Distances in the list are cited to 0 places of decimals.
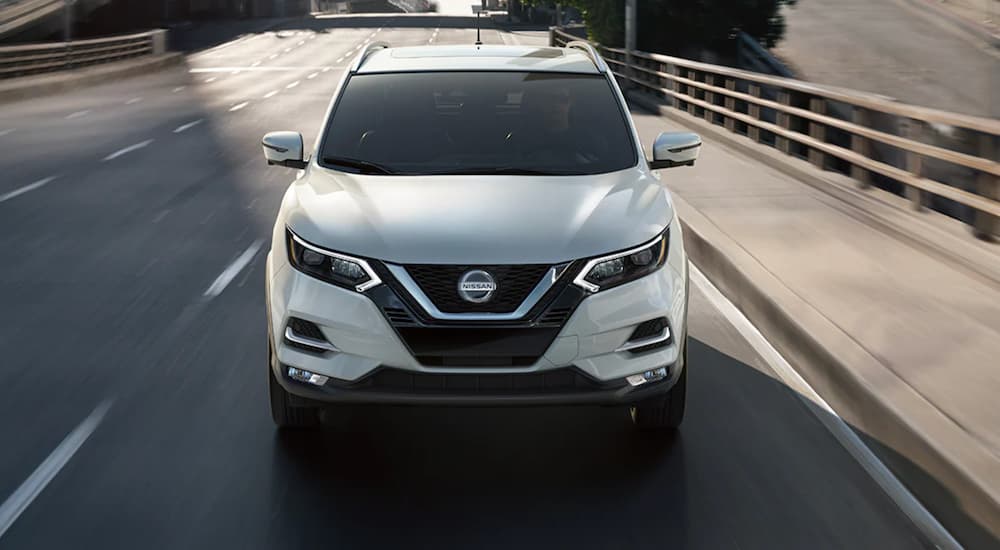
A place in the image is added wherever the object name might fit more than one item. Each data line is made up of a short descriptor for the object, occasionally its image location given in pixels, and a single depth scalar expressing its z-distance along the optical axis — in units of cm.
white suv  510
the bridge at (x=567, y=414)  493
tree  3972
